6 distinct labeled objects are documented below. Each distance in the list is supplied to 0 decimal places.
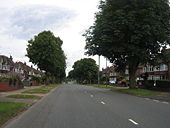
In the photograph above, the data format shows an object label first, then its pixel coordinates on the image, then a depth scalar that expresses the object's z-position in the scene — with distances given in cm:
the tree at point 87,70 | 7297
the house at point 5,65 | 3960
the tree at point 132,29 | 2070
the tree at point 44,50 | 3886
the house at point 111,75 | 7115
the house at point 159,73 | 3676
